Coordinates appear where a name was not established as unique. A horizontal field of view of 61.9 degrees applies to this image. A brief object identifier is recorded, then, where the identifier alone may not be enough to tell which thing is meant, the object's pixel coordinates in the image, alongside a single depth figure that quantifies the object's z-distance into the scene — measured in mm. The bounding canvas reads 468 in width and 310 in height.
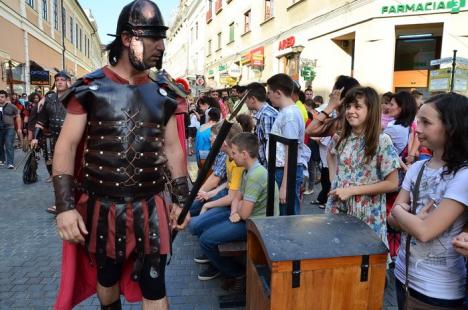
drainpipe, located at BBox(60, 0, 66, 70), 29703
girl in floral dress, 2693
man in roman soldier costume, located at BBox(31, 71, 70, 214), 5086
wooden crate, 1710
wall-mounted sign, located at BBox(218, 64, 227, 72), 25289
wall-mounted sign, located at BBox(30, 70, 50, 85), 18275
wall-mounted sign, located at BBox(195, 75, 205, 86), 22116
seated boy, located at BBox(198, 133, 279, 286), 3131
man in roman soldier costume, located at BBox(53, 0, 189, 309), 1971
